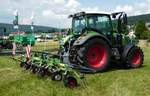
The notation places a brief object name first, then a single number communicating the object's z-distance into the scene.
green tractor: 5.68
